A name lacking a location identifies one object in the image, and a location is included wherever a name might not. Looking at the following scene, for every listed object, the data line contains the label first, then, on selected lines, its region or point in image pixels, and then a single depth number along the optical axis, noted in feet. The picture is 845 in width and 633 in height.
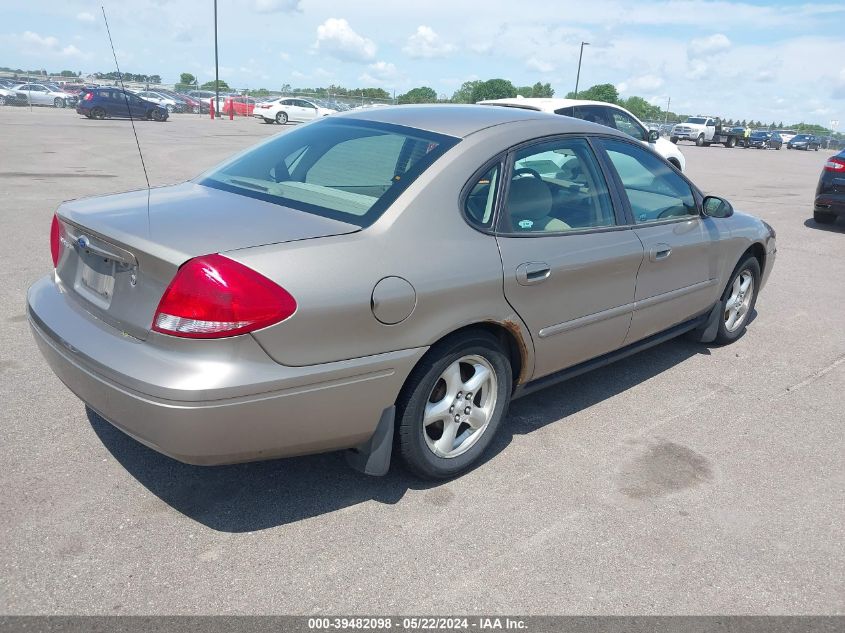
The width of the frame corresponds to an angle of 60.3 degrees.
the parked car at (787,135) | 199.91
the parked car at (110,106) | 107.45
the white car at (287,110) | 124.06
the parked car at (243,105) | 154.20
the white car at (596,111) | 37.29
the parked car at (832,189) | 35.50
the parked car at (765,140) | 164.28
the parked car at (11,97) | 135.13
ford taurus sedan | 8.41
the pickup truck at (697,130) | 142.72
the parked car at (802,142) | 184.24
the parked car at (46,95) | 137.49
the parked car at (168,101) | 155.63
